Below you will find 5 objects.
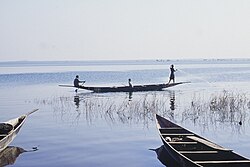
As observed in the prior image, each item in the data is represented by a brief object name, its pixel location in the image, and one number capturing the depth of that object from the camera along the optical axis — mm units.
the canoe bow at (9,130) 13408
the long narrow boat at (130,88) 33875
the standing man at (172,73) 35947
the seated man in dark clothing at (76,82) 34781
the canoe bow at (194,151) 10097
